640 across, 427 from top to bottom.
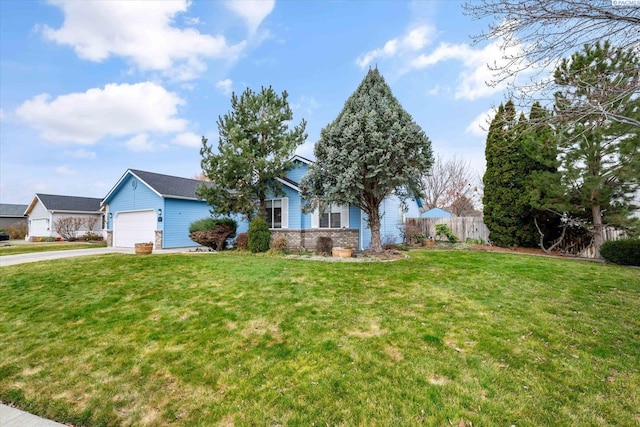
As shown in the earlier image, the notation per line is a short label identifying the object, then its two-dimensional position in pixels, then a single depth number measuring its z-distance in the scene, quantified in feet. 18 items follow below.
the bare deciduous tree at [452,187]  97.19
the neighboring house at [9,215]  125.18
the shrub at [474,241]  48.94
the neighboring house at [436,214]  65.37
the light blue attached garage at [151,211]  55.16
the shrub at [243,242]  44.57
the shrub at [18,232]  101.81
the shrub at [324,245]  40.78
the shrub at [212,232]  46.32
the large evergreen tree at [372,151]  33.88
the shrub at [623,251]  30.01
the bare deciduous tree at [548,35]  10.60
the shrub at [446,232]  53.42
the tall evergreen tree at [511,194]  41.86
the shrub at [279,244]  41.83
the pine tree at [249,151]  44.32
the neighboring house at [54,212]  88.94
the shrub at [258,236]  42.06
